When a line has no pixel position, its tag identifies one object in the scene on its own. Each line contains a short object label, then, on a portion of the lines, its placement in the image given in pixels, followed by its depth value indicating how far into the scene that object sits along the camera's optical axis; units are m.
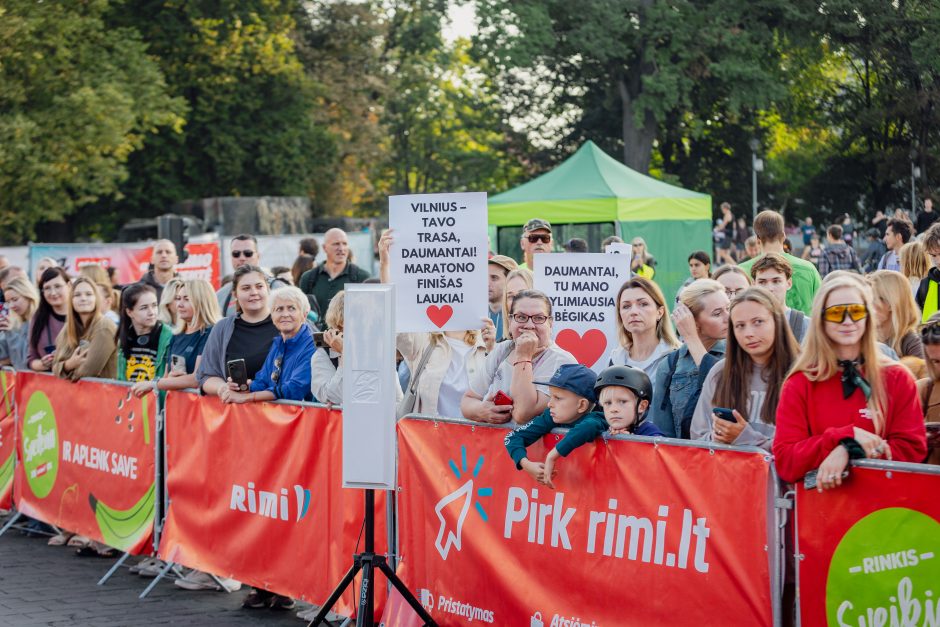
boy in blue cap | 5.77
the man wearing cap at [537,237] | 10.17
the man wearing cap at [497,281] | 8.91
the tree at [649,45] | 40.78
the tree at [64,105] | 33.53
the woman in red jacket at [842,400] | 4.68
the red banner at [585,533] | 5.10
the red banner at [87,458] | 9.27
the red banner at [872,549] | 4.42
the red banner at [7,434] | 11.35
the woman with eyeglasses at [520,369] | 6.15
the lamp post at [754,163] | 44.47
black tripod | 6.47
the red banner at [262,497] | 7.36
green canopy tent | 21.83
